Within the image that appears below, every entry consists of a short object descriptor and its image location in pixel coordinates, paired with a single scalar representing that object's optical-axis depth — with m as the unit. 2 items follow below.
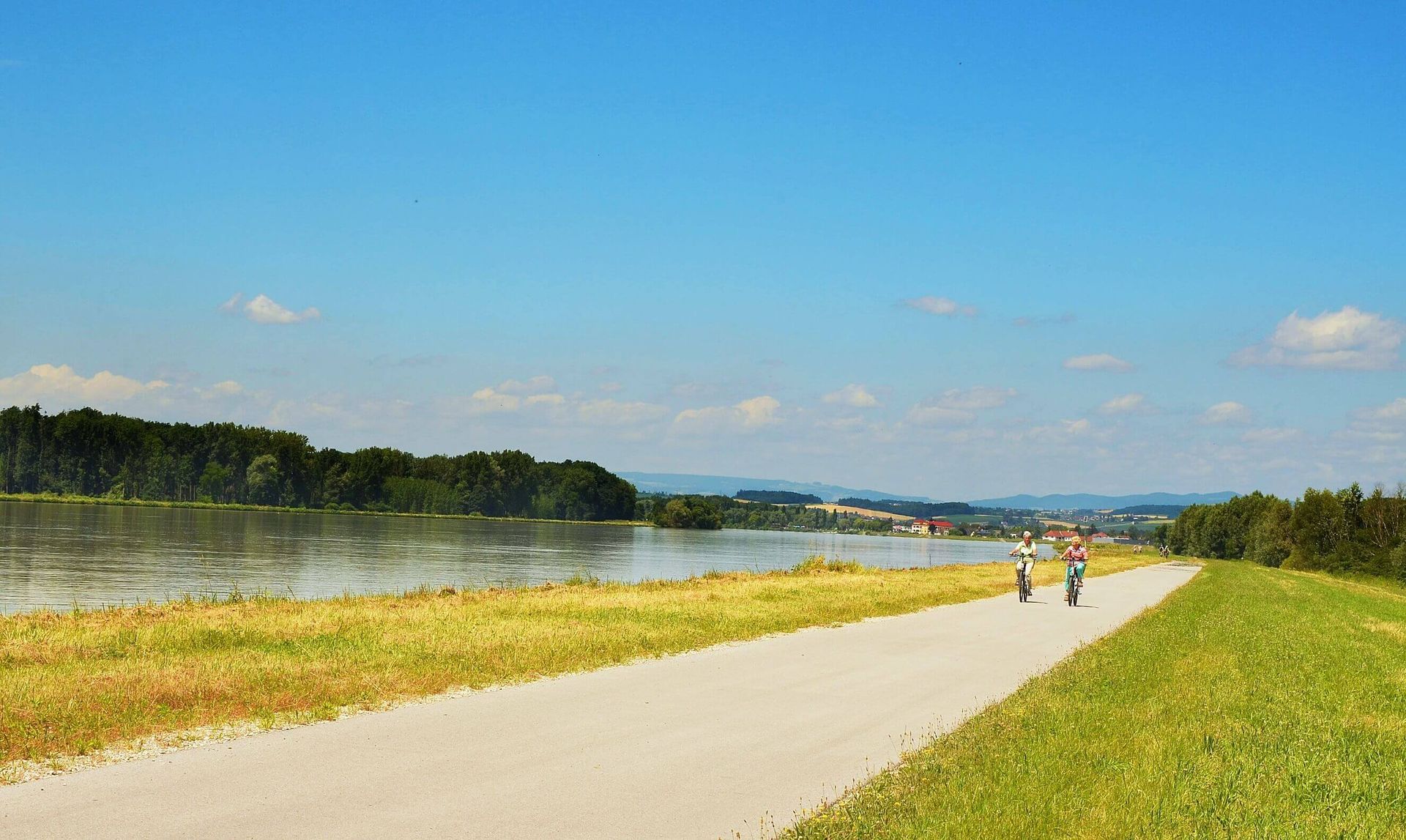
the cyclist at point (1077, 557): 28.44
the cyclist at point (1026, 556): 28.42
